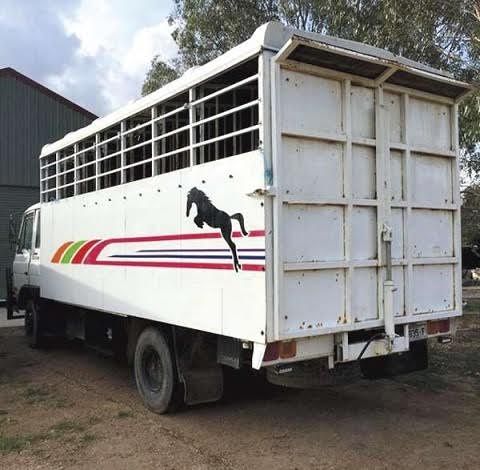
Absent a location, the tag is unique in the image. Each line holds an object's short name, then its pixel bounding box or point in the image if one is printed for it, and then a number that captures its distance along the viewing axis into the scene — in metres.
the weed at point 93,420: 5.56
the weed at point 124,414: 5.74
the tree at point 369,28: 11.97
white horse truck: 4.43
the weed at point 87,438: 5.05
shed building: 17.23
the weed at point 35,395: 6.42
